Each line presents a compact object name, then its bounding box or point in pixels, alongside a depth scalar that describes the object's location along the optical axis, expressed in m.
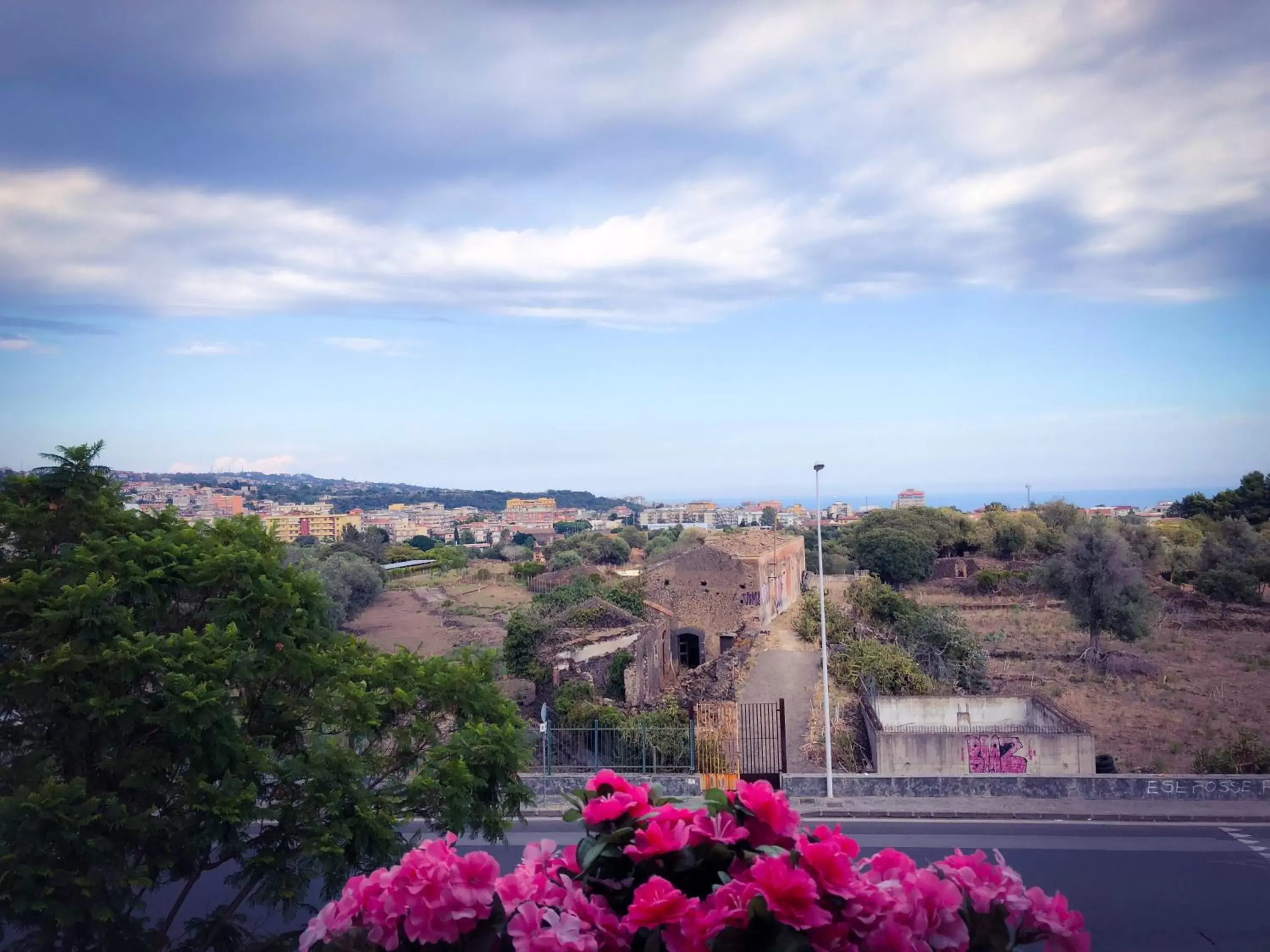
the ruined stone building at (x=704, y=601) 31.44
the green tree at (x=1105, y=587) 31.41
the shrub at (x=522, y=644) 27.48
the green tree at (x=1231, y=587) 39.97
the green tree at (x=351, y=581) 42.59
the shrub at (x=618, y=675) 23.97
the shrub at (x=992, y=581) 51.75
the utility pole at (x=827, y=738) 15.94
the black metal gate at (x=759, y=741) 18.06
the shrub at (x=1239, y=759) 17.14
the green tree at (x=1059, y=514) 69.69
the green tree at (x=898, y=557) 57.97
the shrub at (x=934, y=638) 26.55
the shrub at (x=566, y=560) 62.75
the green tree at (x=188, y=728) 7.49
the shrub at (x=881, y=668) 24.11
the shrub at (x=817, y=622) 29.56
